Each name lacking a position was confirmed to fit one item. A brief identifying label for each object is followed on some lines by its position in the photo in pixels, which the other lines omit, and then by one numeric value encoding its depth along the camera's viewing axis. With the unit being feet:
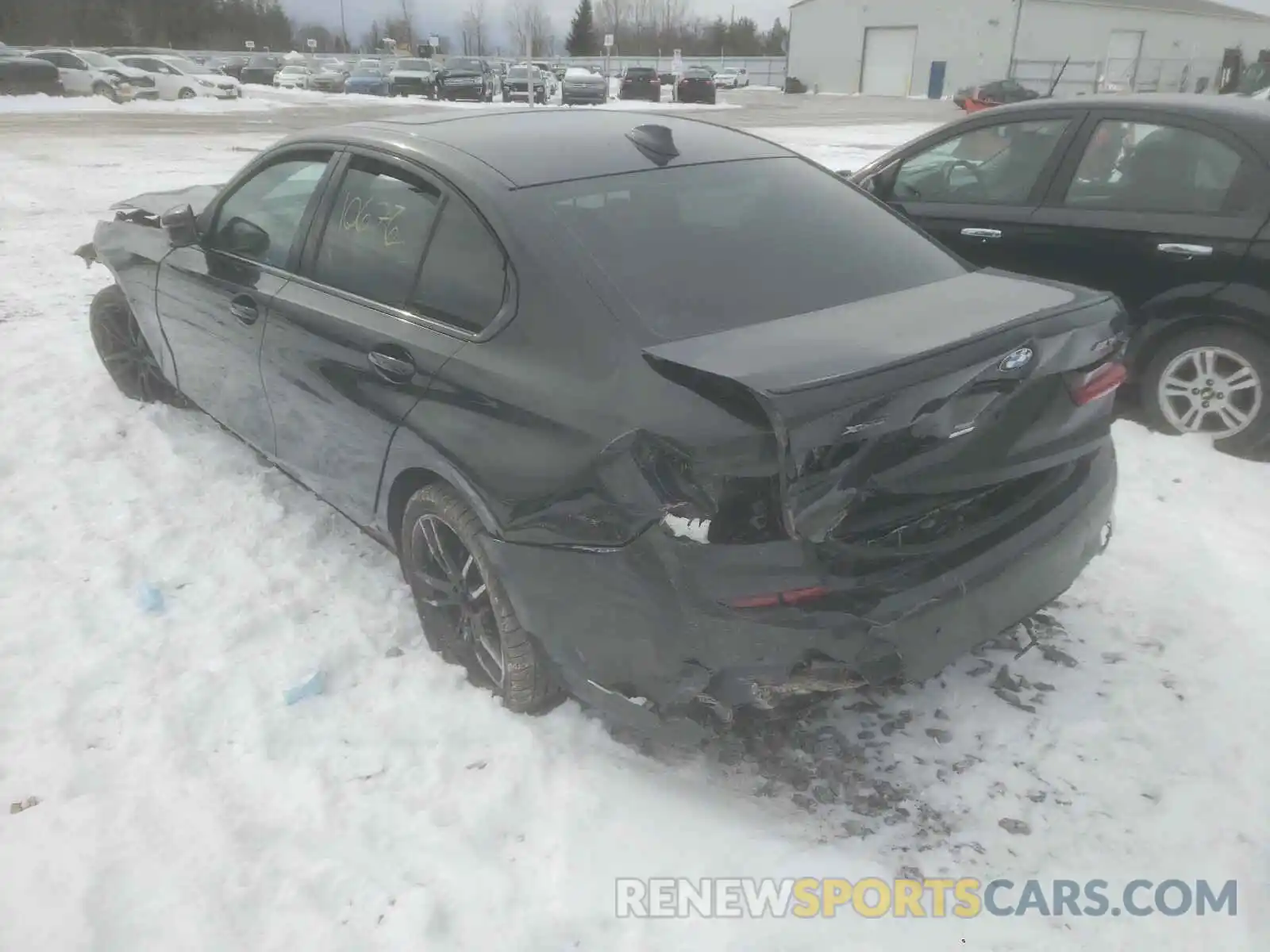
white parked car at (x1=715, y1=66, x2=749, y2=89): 172.83
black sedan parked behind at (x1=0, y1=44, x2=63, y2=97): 90.12
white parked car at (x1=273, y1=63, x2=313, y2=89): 131.03
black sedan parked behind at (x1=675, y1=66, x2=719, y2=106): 120.57
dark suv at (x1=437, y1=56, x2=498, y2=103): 105.91
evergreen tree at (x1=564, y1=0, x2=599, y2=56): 261.44
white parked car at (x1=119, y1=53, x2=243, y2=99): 96.89
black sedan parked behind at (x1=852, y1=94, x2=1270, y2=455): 14.02
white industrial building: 147.64
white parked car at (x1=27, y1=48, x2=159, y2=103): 93.20
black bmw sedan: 7.01
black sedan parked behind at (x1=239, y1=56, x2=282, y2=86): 131.54
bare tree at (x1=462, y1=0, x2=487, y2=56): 331.98
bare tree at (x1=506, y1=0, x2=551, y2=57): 294.66
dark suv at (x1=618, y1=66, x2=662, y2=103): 126.72
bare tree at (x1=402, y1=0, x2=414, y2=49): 304.30
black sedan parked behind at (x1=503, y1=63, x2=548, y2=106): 112.57
